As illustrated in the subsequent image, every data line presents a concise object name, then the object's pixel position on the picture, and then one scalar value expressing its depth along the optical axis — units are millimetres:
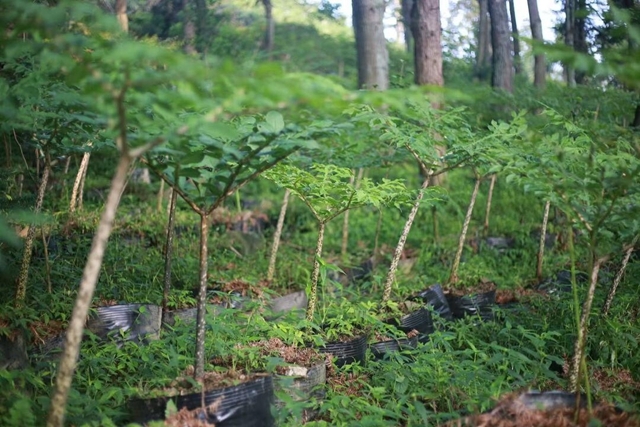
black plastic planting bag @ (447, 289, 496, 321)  5465
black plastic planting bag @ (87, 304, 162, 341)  3982
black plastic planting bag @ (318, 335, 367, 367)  3854
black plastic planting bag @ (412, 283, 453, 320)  5273
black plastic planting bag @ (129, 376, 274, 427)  2623
